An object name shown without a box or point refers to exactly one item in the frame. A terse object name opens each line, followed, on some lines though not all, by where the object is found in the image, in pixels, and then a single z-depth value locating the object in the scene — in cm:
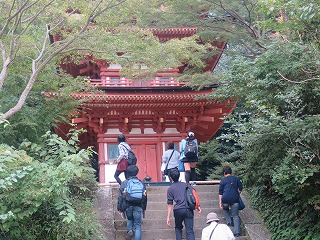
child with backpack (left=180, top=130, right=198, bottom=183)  1277
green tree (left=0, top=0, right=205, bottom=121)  1155
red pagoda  1788
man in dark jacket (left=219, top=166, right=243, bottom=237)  1051
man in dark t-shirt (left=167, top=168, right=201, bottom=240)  949
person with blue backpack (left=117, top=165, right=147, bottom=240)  963
